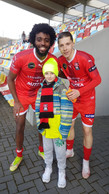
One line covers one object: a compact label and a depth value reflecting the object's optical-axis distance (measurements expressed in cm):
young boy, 181
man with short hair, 198
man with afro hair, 205
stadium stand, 491
